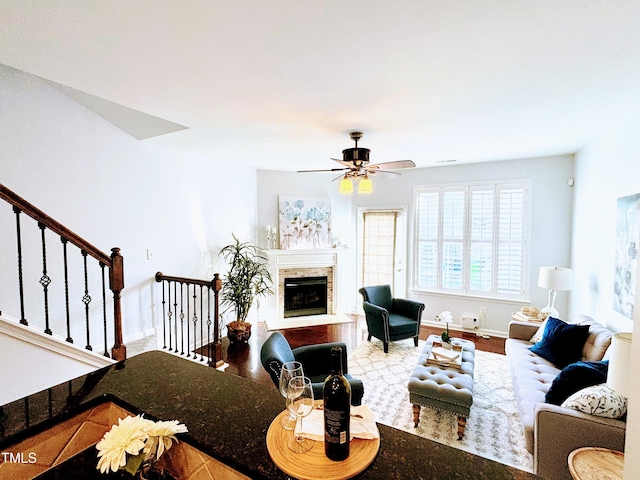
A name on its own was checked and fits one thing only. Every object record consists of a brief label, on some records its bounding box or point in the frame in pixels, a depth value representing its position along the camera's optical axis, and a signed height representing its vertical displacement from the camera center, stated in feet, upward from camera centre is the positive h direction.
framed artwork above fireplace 18.58 +0.36
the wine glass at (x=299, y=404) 3.00 -1.78
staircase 6.13 -2.20
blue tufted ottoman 8.11 -4.25
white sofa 5.99 -4.05
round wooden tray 2.66 -2.04
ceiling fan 10.25 +2.08
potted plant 15.11 -2.89
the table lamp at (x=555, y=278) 12.20 -1.88
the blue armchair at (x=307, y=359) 7.45 -3.67
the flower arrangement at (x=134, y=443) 2.56 -1.80
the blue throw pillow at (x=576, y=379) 7.11 -3.38
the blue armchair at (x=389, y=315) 13.76 -3.97
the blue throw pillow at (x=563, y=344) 9.56 -3.49
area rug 8.18 -5.49
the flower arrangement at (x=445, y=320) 11.04 -3.39
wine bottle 2.78 -1.66
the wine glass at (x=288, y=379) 3.24 -1.69
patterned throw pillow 6.16 -3.40
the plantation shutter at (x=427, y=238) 17.56 -0.52
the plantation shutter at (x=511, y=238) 15.51 -0.43
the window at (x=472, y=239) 15.69 -0.52
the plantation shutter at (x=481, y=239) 16.19 -0.51
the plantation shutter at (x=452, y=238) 16.90 -0.49
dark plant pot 14.94 -4.91
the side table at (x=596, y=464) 5.01 -3.87
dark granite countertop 2.76 -2.02
